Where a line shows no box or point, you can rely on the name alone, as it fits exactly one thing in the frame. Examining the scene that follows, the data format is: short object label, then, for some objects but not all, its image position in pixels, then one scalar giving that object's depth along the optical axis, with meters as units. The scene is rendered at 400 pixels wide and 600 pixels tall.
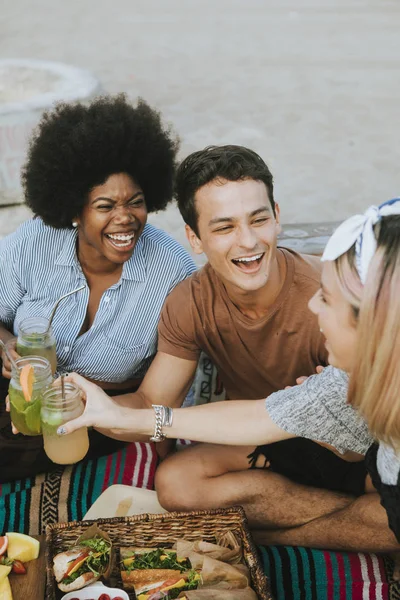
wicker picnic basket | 2.52
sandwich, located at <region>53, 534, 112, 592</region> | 2.35
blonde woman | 1.95
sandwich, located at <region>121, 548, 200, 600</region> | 2.39
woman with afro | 3.25
